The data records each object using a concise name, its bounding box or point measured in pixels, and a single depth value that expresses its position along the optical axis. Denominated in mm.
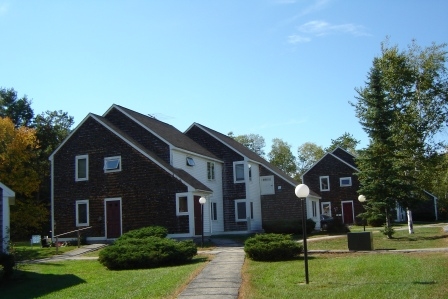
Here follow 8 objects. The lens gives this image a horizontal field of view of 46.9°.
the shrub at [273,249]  18000
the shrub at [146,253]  18062
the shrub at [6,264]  15727
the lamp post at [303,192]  13656
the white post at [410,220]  29569
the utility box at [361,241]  20766
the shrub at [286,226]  33475
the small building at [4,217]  17625
